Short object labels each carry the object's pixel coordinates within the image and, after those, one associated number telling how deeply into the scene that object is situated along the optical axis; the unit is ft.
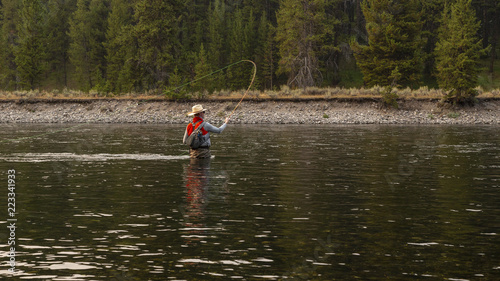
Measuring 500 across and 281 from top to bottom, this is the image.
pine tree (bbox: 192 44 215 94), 216.13
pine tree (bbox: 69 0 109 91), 307.37
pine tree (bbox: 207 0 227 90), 285.04
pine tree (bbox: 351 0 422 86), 204.03
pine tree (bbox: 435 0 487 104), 174.19
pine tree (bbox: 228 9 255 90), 269.85
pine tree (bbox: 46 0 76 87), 336.70
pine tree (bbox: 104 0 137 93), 226.93
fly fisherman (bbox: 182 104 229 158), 68.49
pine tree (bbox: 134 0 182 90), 213.25
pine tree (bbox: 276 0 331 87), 216.95
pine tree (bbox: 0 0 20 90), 280.06
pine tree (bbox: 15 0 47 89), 238.48
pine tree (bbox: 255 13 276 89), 274.77
